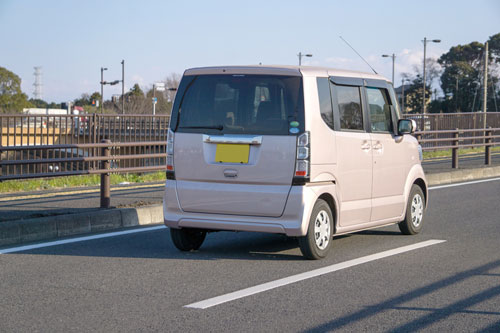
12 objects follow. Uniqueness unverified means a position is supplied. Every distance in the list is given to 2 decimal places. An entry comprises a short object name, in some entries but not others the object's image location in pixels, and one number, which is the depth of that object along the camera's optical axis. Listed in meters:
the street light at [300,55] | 64.12
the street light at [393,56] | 64.75
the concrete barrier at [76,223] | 8.49
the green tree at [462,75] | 85.31
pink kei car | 7.17
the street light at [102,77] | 80.12
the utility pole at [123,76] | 74.56
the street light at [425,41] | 57.67
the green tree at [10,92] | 96.56
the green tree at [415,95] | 88.75
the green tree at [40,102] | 171.60
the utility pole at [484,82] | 40.34
